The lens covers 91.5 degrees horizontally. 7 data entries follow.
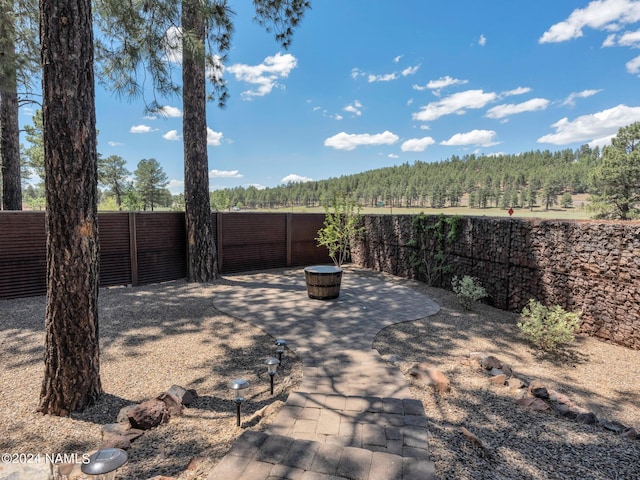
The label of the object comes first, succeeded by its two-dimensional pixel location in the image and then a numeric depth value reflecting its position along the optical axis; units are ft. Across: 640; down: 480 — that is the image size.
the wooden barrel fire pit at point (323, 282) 20.95
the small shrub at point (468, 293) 19.57
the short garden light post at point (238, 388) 8.13
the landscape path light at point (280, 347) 12.24
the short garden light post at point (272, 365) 9.84
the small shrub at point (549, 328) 13.99
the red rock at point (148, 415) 8.31
